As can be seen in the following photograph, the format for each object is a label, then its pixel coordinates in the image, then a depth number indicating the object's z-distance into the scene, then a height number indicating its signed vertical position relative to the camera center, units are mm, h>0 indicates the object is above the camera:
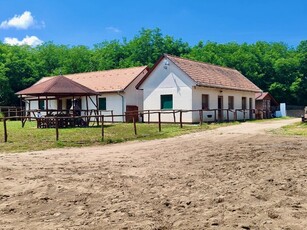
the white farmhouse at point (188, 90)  18349 +1113
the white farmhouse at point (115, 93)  20920 +1109
